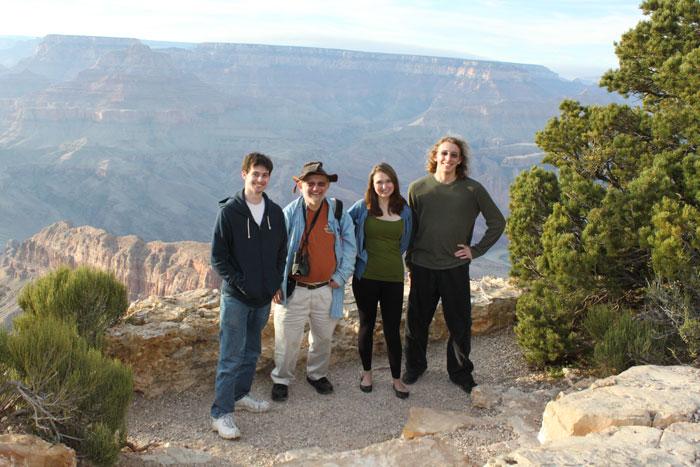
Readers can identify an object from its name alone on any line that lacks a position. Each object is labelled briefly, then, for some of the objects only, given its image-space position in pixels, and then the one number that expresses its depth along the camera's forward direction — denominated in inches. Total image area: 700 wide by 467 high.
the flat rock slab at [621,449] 105.5
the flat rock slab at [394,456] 143.3
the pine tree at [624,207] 179.5
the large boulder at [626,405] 126.3
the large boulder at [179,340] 206.7
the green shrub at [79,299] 193.6
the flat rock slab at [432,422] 167.8
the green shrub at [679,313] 172.6
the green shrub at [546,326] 203.3
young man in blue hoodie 162.9
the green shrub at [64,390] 126.5
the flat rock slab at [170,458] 145.8
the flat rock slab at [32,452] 108.6
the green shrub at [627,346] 179.0
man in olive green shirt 184.5
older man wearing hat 178.2
